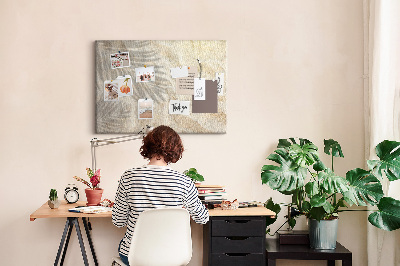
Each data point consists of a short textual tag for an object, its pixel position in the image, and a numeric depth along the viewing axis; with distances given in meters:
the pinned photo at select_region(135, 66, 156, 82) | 3.92
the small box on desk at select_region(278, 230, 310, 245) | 3.67
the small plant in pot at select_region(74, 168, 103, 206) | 3.62
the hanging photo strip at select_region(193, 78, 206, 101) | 3.92
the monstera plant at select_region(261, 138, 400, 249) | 3.41
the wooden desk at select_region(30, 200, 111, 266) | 3.30
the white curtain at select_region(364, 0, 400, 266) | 3.51
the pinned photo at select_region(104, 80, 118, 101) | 3.91
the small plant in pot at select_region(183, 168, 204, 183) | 3.71
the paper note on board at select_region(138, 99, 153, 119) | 3.91
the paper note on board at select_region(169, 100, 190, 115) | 3.91
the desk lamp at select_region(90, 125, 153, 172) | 3.90
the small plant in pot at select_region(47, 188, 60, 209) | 3.49
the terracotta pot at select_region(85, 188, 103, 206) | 3.62
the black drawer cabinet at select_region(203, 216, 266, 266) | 3.38
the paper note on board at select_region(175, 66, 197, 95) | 3.92
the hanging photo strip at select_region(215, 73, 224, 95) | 3.93
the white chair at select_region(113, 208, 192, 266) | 2.52
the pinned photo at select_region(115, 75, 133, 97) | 3.92
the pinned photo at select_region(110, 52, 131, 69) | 3.93
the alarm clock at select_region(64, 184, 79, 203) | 3.75
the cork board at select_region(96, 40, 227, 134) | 3.91
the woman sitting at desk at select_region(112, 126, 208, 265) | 2.63
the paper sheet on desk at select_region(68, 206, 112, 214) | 3.37
